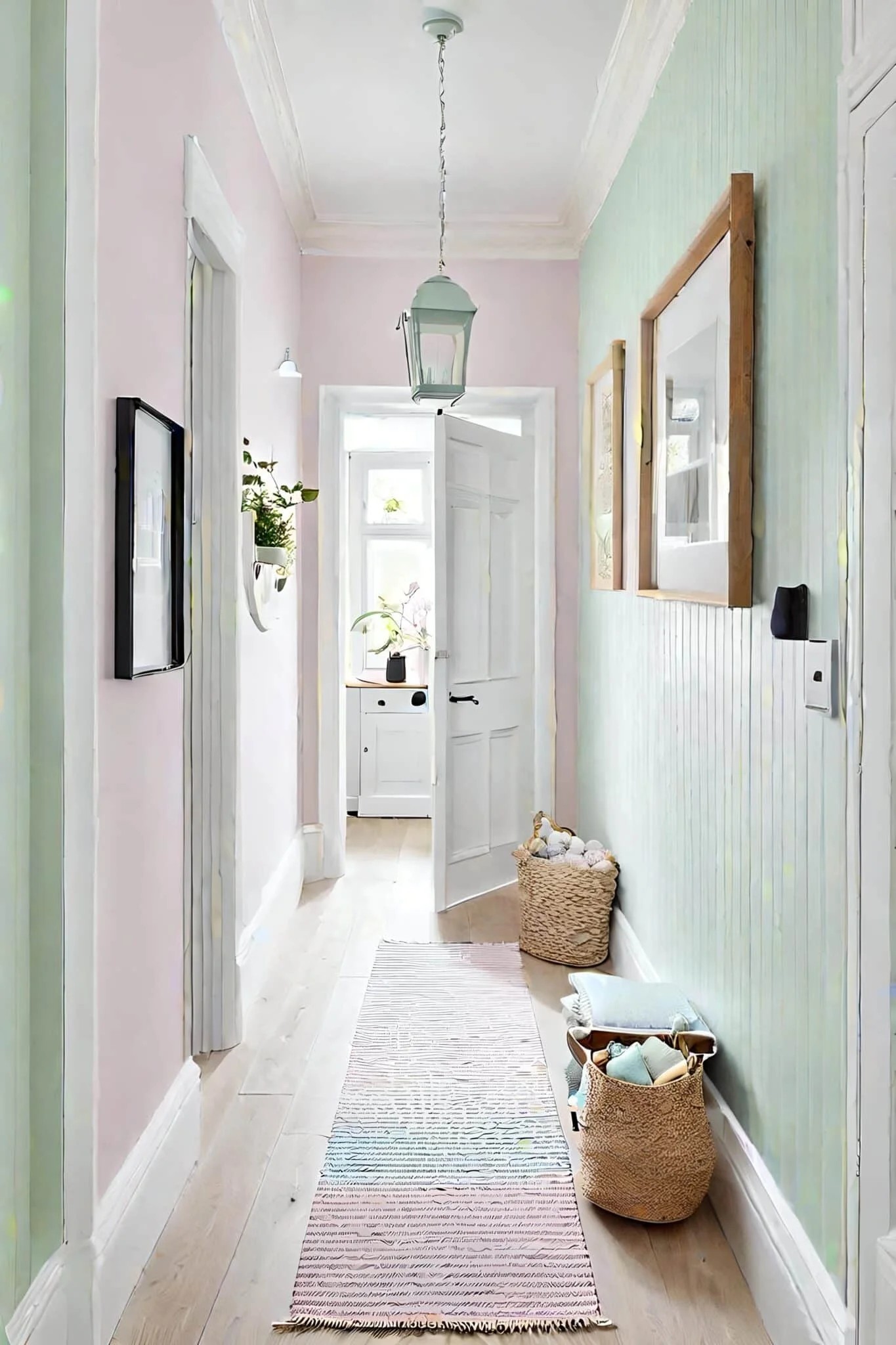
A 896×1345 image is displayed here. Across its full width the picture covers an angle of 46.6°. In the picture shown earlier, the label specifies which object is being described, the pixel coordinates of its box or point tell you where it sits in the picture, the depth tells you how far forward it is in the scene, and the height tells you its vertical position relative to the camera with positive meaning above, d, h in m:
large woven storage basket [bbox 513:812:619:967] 3.50 -0.94
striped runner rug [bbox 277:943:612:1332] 1.81 -1.15
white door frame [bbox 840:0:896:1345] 1.33 -0.27
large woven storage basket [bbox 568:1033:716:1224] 1.99 -0.99
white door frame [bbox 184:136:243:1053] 2.84 -0.10
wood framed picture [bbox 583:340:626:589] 3.48 +0.63
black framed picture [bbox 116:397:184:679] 1.80 +0.17
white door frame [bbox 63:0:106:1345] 1.57 -0.06
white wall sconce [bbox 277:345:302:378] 3.75 +0.96
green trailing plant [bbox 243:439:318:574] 3.25 +0.42
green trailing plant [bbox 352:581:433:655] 6.46 +0.07
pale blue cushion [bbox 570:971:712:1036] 2.32 -0.84
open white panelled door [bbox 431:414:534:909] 4.07 -0.09
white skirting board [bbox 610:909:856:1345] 1.53 -1.01
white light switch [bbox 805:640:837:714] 1.51 -0.06
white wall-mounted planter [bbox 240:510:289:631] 3.12 +0.18
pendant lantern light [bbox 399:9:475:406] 3.12 +0.90
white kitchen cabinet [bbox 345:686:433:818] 6.06 -0.69
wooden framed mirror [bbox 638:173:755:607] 1.92 +0.48
